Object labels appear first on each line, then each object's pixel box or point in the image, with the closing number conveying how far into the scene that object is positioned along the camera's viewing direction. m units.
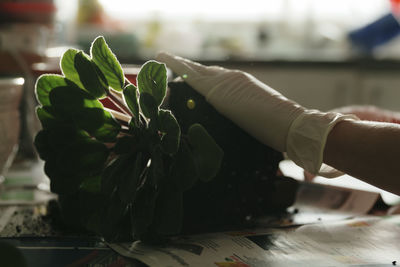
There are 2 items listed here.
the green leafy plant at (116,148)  0.54
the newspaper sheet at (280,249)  0.54
